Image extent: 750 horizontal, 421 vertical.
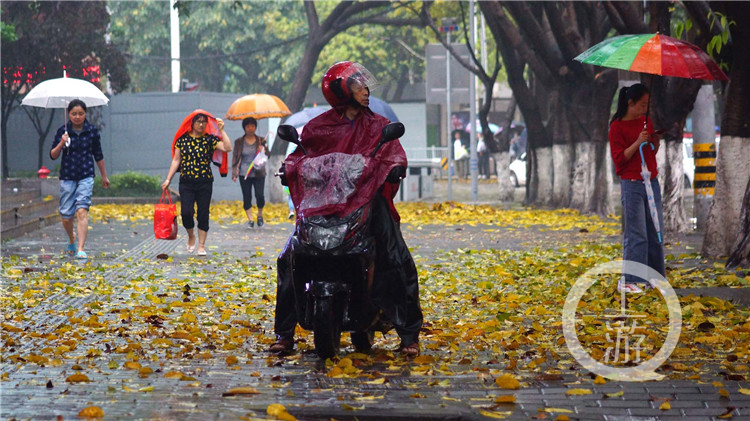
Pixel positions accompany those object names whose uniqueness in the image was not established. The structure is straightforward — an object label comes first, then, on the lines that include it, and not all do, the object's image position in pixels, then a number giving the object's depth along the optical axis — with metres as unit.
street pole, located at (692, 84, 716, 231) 33.33
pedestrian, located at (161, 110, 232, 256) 27.87
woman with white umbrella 26.43
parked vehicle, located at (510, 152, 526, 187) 89.50
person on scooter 13.59
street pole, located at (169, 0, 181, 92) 75.82
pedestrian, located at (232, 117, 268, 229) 37.08
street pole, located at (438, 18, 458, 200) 60.35
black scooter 12.81
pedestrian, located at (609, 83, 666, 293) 18.85
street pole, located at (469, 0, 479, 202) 59.84
